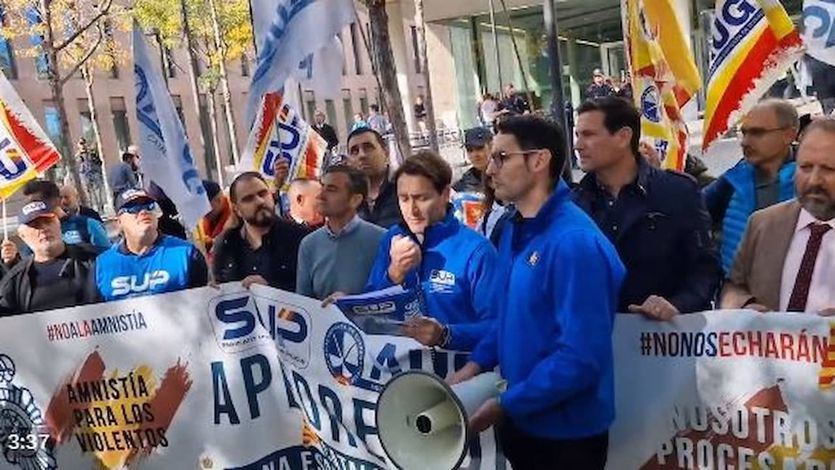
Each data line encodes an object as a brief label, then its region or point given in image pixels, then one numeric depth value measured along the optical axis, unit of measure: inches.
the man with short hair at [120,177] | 359.6
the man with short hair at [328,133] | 621.0
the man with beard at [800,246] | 127.8
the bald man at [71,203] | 347.7
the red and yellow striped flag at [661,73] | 262.2
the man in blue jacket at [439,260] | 154.0
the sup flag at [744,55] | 221.1
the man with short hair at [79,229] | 288.4
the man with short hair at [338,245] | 196.1
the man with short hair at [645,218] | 150.3
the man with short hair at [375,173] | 238.5
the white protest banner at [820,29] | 185.3
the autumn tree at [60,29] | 795.2
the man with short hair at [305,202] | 250.7
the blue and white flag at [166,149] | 243.4
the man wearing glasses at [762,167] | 183.3
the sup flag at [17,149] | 268.2
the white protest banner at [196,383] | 172.7
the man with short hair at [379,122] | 989.8
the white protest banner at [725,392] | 131.0
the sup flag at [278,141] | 299.7
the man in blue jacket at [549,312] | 120.4
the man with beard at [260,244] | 218.4
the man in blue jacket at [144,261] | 208.1
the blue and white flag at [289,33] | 244.5
